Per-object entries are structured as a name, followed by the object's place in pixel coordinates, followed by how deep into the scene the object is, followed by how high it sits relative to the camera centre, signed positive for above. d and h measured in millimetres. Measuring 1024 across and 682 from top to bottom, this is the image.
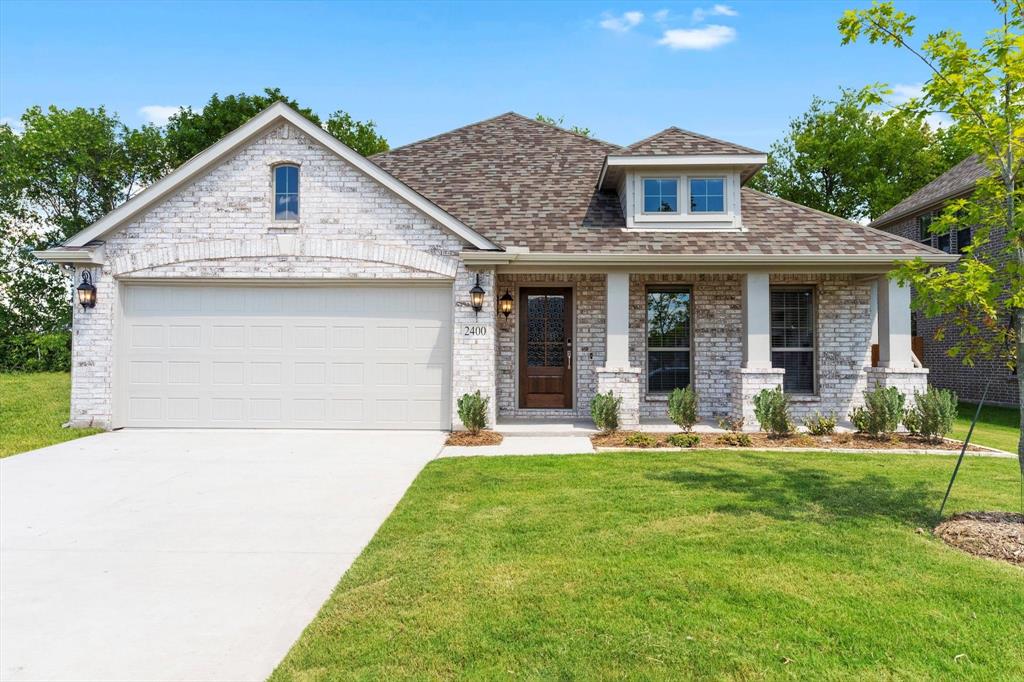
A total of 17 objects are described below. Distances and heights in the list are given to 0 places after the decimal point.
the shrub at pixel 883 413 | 8750 -1055
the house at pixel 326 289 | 9578 +1040
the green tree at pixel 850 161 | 29391 +10518
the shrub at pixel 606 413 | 9148 -1105
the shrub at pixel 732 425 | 9594 -1366
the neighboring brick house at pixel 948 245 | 15630 +3058
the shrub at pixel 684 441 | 8266 -1419
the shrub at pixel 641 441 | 8289 -1434
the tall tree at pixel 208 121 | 27250 +11361
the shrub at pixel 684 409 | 9133 -1028
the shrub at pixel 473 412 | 9141 -1085
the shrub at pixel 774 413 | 8828 -1073
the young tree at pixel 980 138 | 4363 +1706
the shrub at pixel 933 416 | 8461 -1074
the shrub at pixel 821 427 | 9070 -1318
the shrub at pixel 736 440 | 8367 -1438
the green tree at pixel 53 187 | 23656 +7503
